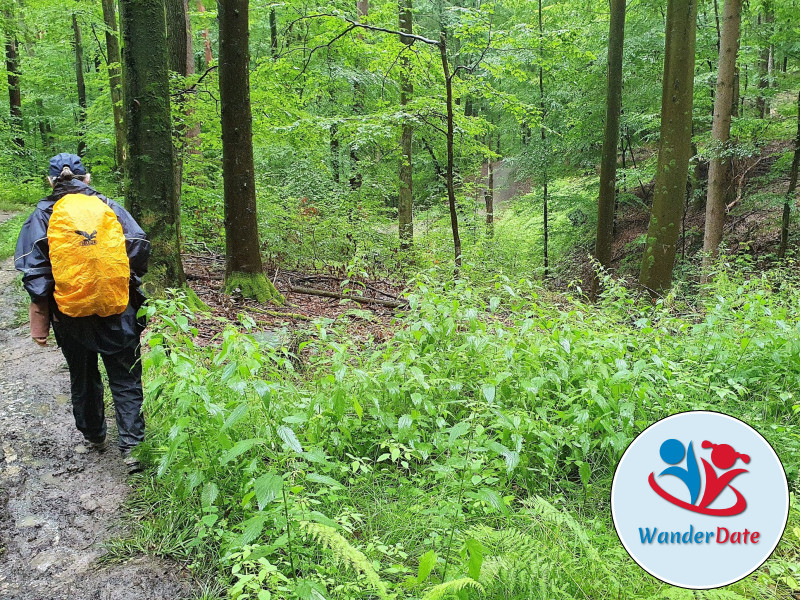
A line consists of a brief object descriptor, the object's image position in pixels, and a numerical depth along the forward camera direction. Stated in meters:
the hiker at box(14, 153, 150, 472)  3.07
